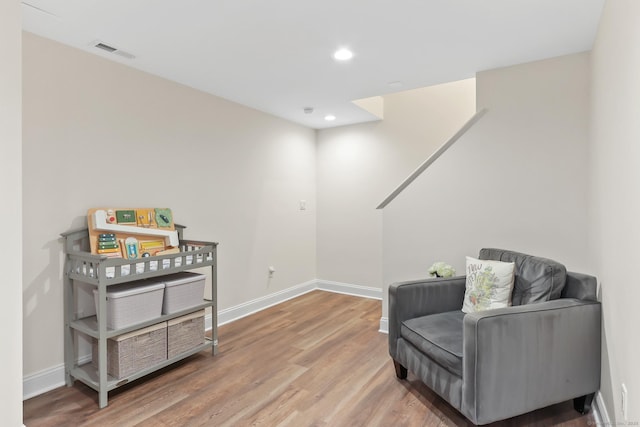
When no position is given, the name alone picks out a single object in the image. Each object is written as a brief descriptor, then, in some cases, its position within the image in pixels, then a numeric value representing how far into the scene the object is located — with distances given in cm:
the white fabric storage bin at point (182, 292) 254
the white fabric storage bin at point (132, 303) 223
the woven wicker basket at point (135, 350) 222
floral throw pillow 222
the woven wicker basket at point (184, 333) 254
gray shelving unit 214
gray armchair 174
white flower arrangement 280
